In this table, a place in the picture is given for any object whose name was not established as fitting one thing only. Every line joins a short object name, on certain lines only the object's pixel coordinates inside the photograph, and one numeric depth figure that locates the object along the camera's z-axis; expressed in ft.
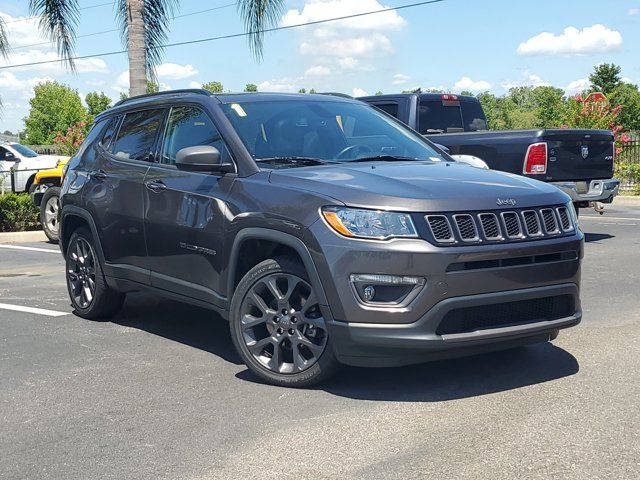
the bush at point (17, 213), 50.60
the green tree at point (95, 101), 339.16
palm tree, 50.14
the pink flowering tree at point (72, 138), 83.41
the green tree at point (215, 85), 505.95
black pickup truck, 36.40
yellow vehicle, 44.83
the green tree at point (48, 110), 334.75
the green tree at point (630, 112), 247.44
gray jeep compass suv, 15.08
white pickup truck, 74.02
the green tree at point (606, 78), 240.94
